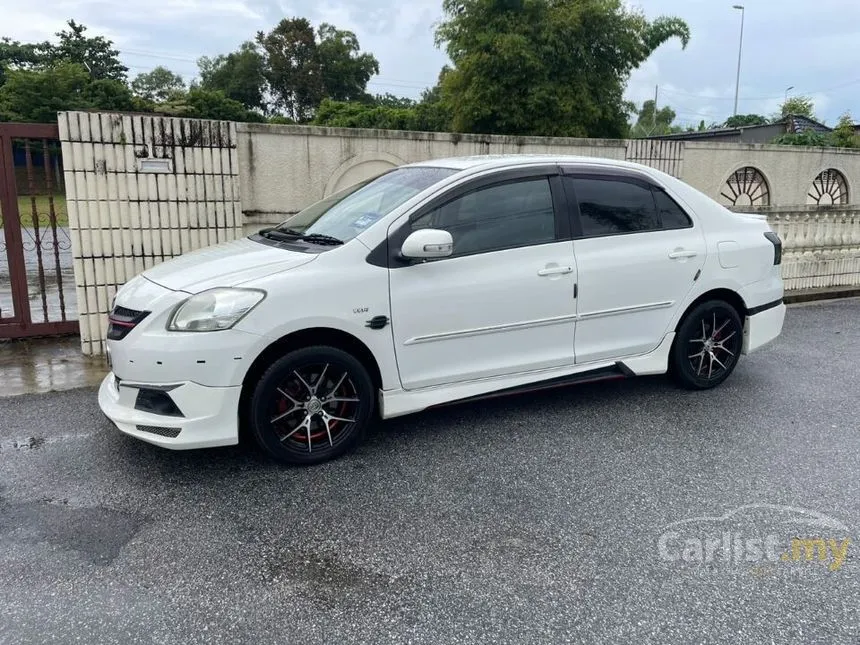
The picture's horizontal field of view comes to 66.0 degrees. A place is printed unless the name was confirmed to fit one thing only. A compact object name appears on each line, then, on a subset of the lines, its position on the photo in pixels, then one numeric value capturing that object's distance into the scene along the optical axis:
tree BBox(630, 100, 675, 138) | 90.47
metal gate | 5.79
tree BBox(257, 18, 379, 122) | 61.72
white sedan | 3.55
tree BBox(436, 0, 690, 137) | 19.42
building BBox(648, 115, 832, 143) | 26.94
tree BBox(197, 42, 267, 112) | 62.69
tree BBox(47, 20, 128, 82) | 56.61
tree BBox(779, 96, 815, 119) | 42.03
